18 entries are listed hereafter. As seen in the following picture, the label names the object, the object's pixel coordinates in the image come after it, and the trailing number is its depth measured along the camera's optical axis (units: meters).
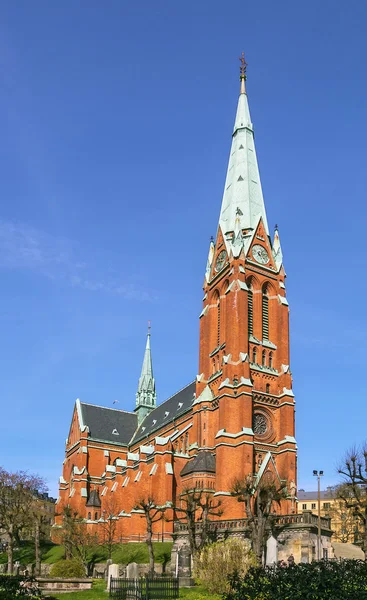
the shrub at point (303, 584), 14.06
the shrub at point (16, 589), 17.22
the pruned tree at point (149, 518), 42.90
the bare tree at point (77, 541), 54.82
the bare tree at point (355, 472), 42.44
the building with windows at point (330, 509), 84.11
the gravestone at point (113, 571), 31.24
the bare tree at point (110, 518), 62.37
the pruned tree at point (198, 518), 40.44
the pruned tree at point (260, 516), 37.50
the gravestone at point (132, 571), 28.96
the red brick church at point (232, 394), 55.44
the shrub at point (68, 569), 42.94
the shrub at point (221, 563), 27.05
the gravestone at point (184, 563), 34.94
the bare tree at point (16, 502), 62.34
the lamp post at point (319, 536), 40.56
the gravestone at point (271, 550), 33.63
